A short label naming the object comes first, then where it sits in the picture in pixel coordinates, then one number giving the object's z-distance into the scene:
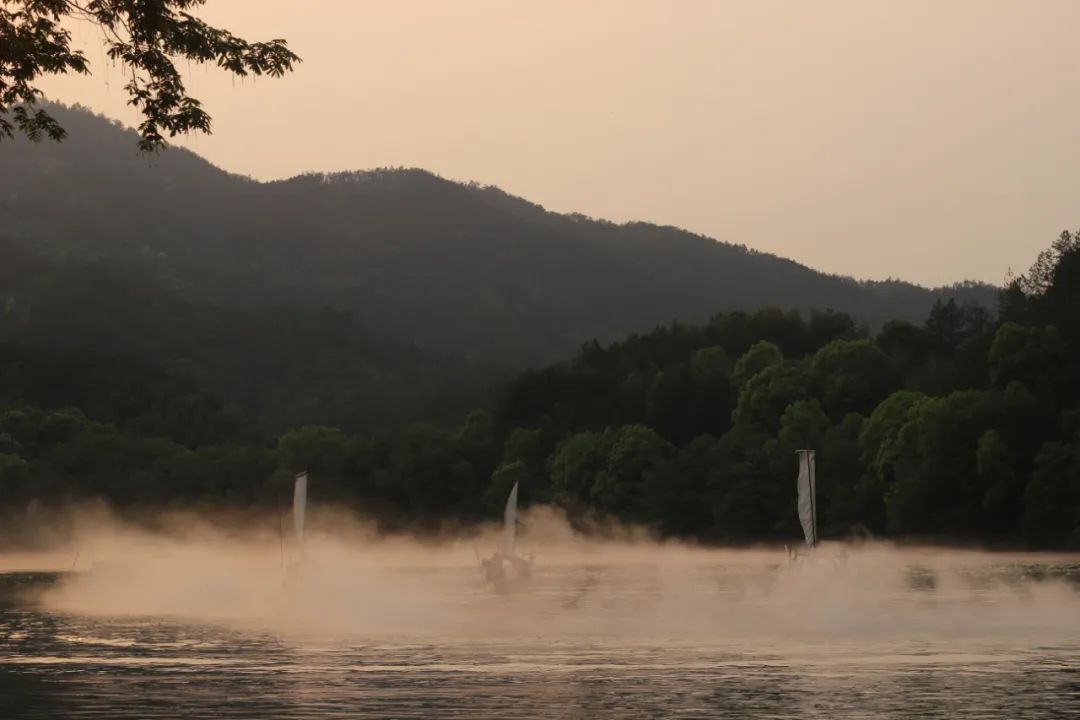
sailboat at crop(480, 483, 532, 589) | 108.12
